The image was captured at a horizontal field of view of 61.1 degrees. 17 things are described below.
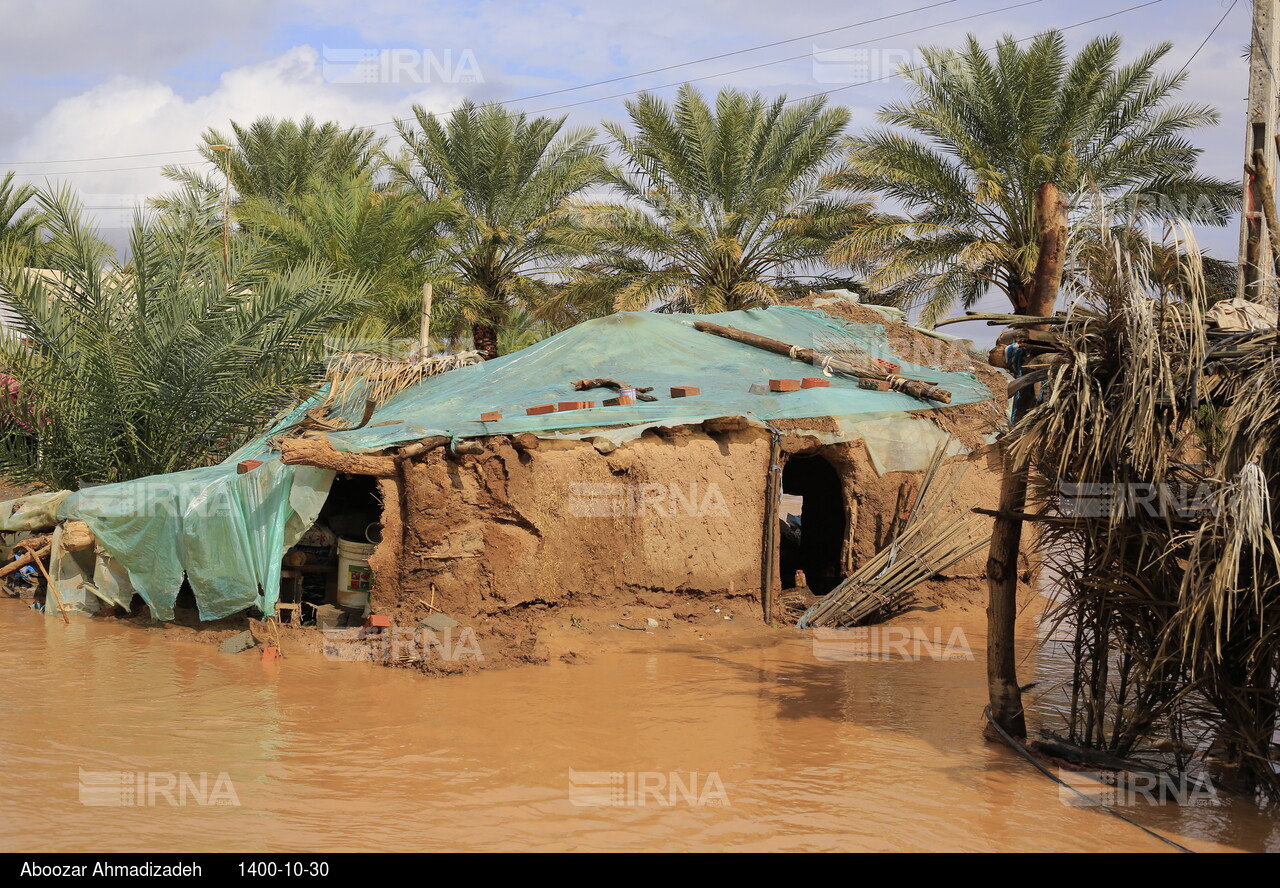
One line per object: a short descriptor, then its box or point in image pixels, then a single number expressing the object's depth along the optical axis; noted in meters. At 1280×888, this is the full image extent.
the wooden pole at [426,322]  15.27
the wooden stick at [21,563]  11.95
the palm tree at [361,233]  17.44
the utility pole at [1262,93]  9.35
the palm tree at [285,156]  21.52
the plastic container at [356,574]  10.41
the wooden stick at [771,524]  11.04
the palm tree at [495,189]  19.28
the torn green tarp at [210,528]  10.09
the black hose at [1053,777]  5.84
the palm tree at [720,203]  17.88
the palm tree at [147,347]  12.66
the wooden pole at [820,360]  12.41
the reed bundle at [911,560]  11.12
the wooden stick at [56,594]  11.39
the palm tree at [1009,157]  16.00
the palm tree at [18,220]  19.41
